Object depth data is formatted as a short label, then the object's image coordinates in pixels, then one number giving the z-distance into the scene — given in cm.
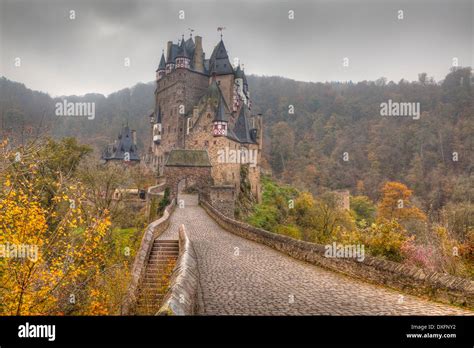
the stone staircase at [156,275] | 1155
